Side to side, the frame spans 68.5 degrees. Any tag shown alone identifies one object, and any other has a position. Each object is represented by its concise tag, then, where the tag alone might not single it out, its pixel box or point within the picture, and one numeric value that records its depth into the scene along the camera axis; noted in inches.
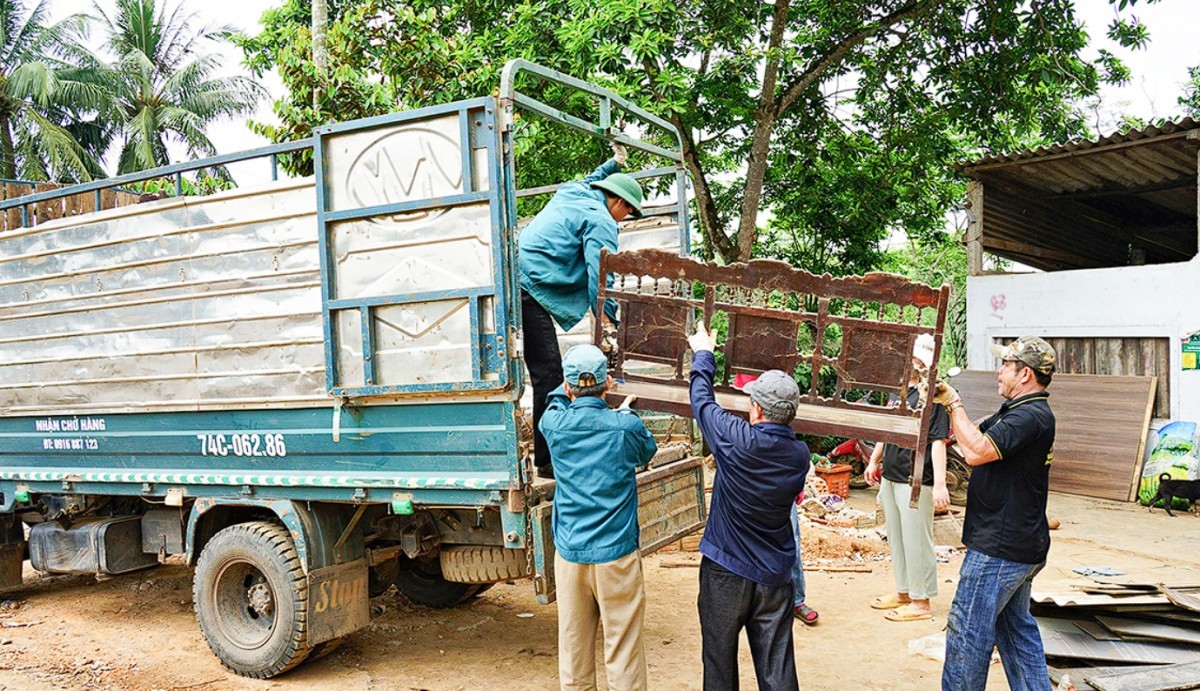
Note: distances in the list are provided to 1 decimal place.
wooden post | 408.8
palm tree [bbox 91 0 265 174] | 950.4
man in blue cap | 136.9
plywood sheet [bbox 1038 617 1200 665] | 167.6
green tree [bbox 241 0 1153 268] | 343.9
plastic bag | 341.4
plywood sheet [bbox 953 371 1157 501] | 357.7
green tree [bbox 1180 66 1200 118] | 486.3
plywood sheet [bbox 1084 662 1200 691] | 153.6
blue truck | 148.4
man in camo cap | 135.0
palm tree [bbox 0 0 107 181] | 857.5
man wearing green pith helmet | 157.5
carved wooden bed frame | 129.6
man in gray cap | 126.7
